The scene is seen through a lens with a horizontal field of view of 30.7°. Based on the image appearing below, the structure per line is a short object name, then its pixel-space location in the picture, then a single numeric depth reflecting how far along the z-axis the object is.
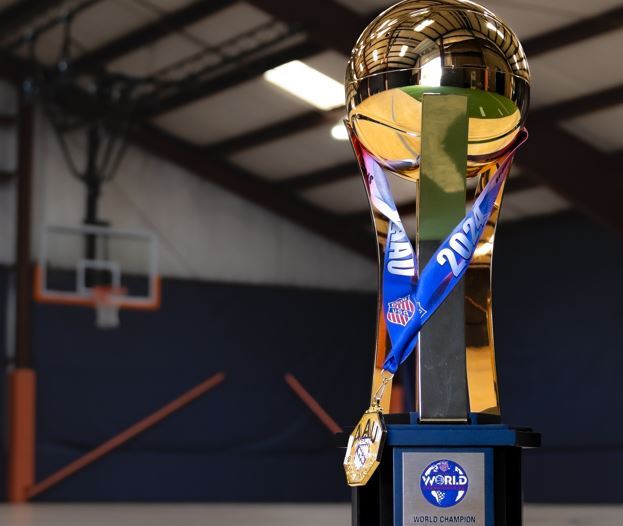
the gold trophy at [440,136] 2.82
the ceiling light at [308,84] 14.45
